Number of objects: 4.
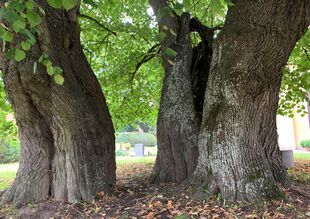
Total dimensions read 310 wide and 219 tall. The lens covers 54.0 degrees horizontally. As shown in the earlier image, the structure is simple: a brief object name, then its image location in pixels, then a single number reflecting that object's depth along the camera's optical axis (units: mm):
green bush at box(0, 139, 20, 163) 18719
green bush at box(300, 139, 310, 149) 19375
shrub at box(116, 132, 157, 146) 30344
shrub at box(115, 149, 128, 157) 23417
